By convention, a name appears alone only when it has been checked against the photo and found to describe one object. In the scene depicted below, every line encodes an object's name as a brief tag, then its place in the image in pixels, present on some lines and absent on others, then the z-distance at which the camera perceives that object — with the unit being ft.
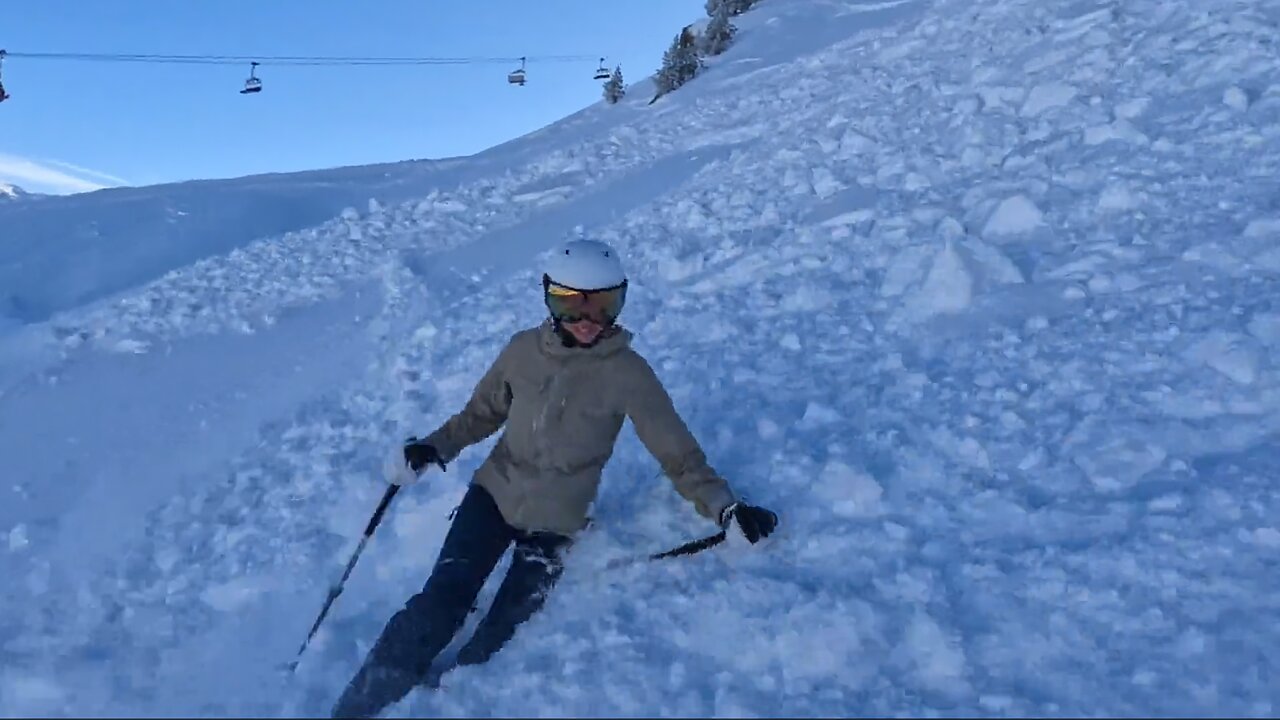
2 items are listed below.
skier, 12.36
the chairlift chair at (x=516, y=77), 104.68
